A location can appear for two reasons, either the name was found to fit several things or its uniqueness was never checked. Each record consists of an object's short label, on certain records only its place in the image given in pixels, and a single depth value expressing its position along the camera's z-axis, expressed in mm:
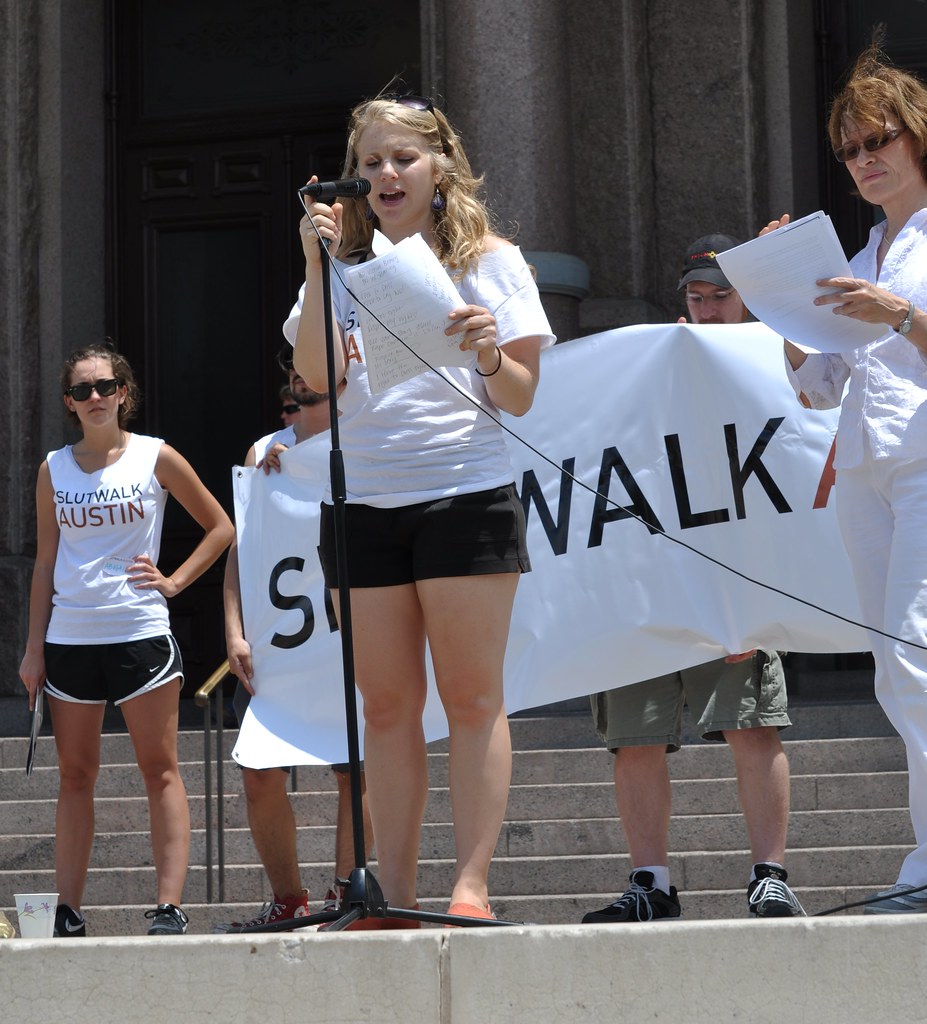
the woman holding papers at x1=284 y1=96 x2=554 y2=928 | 8219
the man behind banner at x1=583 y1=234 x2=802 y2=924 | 10453
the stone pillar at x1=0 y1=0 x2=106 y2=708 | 21172
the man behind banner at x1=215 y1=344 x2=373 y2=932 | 11906
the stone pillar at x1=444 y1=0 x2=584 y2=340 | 18516
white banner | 12227
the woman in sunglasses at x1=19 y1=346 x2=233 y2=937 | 12133
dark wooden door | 22469
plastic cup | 9703
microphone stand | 7605
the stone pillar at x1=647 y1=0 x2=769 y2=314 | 20047
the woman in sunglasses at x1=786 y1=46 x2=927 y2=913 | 8320
